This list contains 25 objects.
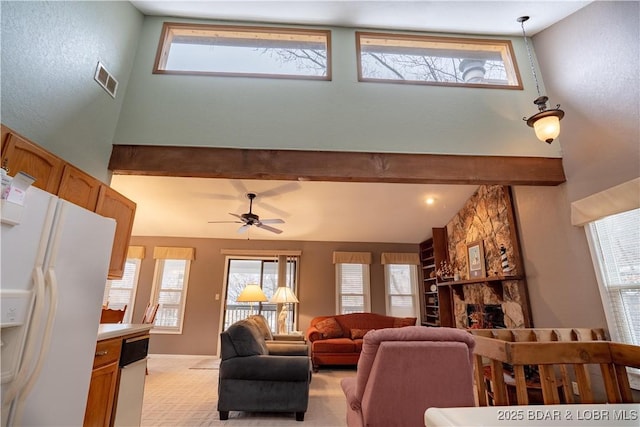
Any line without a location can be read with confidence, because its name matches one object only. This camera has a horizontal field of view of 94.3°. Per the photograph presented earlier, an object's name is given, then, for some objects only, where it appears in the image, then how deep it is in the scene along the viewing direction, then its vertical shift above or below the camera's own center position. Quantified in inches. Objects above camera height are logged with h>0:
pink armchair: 79.8 -21.5
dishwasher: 90.0 -27.3
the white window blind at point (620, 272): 97.2 +7.5
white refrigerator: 49.9 -2.7
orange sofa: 215.2 -29.5
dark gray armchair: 123.0 -35.6
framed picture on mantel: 186.1 +21.7
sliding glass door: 283.0 +8.4
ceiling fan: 175.5 +41.8
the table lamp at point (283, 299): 199.5 -3.3
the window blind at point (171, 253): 263.4 +34.9
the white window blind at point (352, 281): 267.4 +11.5
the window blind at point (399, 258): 273.0 +32.3
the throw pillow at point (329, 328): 228.8 -25.6
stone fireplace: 152.0 +15.1
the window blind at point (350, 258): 269.7 +31.8
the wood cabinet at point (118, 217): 109.6 +28.8
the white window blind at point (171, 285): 255.9 +7.4
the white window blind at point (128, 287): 254.8 +5.5
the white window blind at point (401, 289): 270.2 +4.6
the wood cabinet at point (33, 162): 72.9 +34.3
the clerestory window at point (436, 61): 146.4 +116.3
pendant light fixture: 101.6 +57.7
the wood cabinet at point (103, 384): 76.6 -23.9
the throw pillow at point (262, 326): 162.9 -17.5
